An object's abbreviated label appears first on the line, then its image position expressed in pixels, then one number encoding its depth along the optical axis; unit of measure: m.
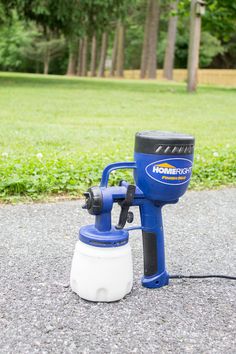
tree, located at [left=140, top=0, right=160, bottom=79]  28.73
